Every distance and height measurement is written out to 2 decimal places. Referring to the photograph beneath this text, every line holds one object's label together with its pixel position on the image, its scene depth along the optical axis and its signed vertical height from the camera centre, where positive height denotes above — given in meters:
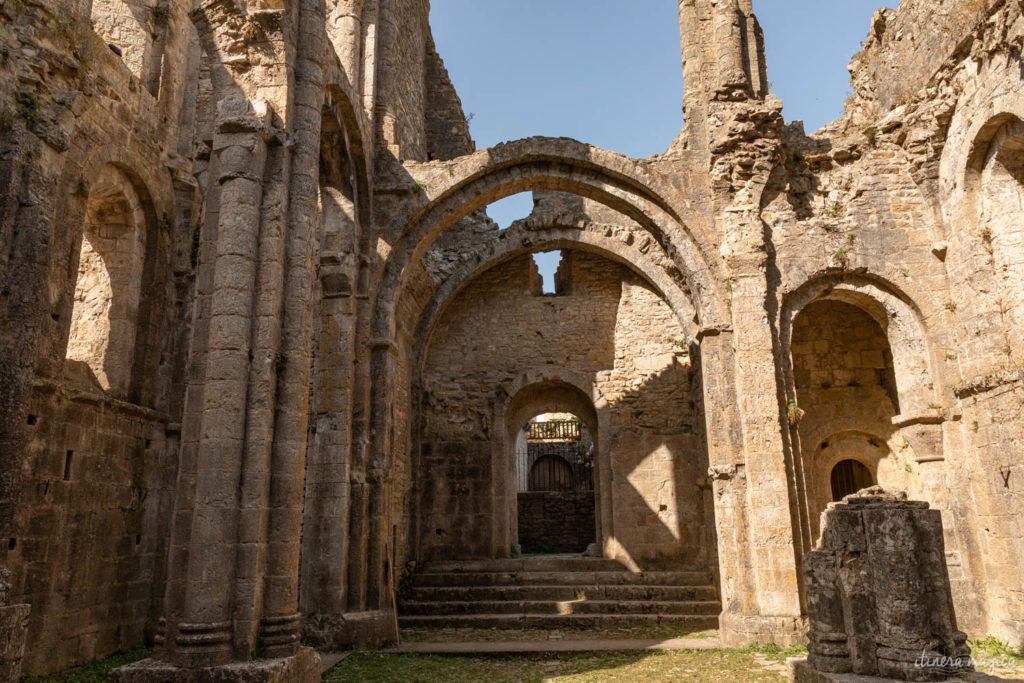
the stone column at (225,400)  5.26 +0.98
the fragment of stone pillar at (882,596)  4.86 -0.52
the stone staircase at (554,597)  10.16 -1.07
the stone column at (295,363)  5.68 +1.36
